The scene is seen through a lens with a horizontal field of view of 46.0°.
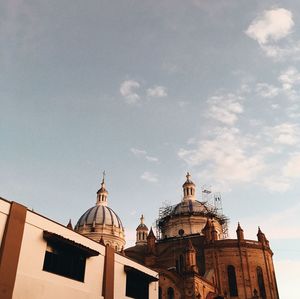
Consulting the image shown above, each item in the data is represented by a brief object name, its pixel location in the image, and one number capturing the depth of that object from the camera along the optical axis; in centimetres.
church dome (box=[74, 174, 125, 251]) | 7244
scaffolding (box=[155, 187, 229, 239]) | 6063
